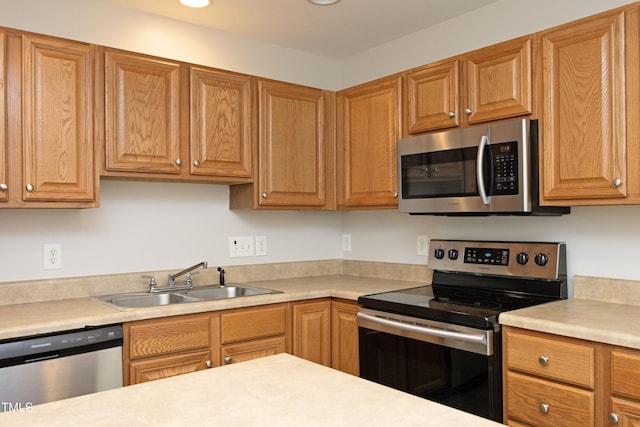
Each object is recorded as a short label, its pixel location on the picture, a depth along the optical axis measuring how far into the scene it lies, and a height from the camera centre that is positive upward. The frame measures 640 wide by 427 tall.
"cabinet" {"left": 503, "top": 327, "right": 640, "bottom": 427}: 1.71 -0.60
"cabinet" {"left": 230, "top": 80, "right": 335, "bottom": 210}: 2.94 +0.38
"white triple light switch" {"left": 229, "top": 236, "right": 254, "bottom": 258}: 3.16 -0.19
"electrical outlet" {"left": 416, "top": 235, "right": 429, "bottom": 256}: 3.10 -0.18
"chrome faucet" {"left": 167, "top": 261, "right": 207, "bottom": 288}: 2.80 -0.32
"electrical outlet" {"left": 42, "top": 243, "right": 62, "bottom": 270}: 2.50 -0.19
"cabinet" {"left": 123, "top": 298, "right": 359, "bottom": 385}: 2.23 -0.59
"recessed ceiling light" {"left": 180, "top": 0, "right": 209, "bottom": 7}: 2.62 +1.09
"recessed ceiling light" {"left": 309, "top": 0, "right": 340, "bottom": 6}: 2.65 +1.09
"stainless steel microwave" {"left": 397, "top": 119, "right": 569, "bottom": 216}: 2.24 +0.20
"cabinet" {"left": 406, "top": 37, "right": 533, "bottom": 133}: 2.30 +0.61
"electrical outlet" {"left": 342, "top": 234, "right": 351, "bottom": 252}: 3.64 -0.19
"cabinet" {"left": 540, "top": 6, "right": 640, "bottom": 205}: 1.98 +0.41
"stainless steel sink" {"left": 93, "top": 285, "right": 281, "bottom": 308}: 2.63 -0.43
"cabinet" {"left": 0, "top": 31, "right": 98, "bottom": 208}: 2.16 +0.41
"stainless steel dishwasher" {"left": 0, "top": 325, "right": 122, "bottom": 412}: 1.88 -0.57
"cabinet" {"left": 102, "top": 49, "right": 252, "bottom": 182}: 2.44 +0.48
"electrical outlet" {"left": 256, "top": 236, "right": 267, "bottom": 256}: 3.26 -0.19
